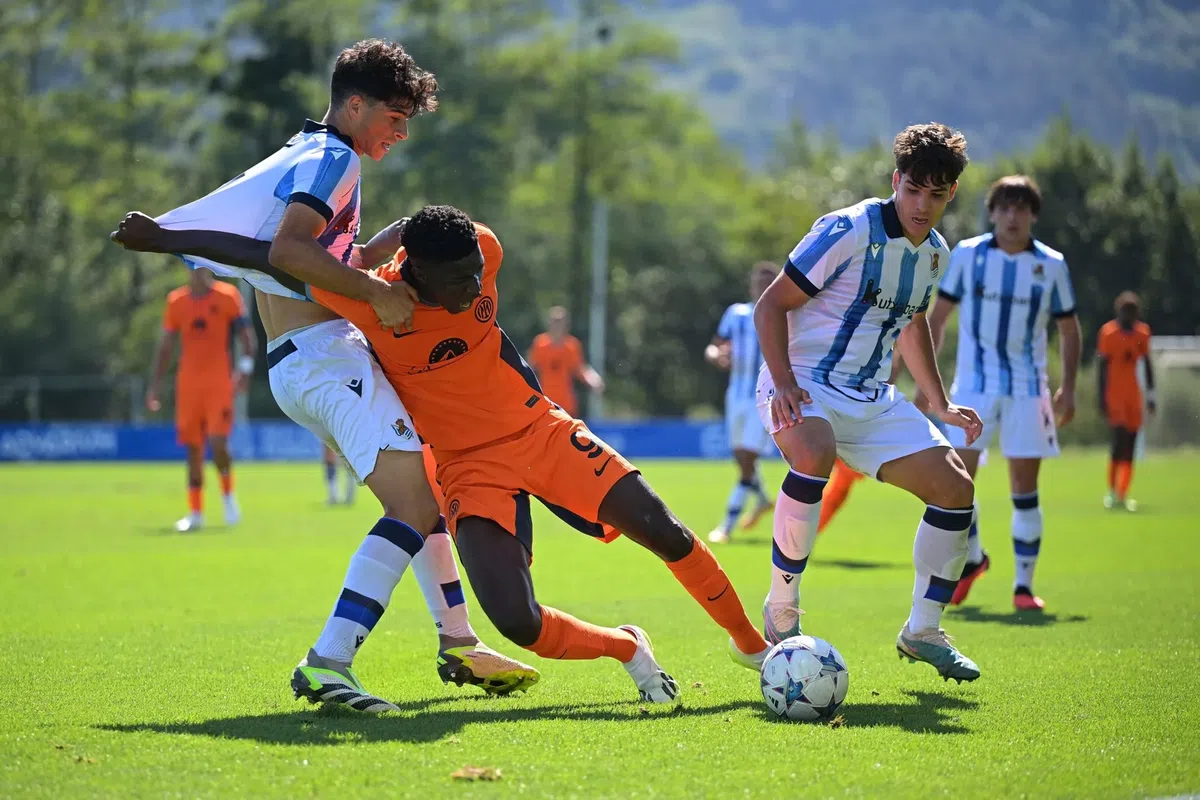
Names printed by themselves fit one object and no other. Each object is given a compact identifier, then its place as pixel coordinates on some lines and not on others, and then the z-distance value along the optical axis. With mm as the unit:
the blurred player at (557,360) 39719
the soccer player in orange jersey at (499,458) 10750
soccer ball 10516
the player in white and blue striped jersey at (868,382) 12102
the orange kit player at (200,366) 28641
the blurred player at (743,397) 28656
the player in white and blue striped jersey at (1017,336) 17687
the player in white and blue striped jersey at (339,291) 10344
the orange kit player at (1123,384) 36656
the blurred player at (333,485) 37062
